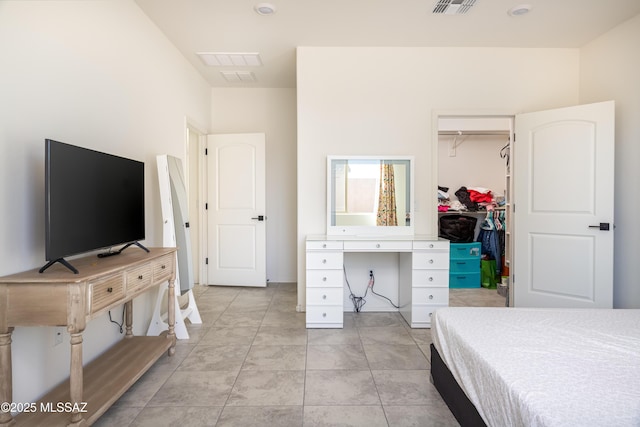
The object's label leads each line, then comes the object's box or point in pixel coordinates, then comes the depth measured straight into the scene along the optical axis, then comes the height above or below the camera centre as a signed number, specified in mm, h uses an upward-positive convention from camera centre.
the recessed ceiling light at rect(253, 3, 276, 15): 2586 +1623
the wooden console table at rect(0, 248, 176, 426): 1379 -468
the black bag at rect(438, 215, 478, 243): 4430 -270
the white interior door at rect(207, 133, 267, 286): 4324 +37
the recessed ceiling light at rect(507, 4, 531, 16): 2617 +1638
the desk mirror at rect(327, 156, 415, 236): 3299 +132
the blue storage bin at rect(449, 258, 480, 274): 4359 -761
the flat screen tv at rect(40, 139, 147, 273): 1485 +40
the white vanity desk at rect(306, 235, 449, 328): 2957 -607
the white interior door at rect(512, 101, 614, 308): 2869 +23
